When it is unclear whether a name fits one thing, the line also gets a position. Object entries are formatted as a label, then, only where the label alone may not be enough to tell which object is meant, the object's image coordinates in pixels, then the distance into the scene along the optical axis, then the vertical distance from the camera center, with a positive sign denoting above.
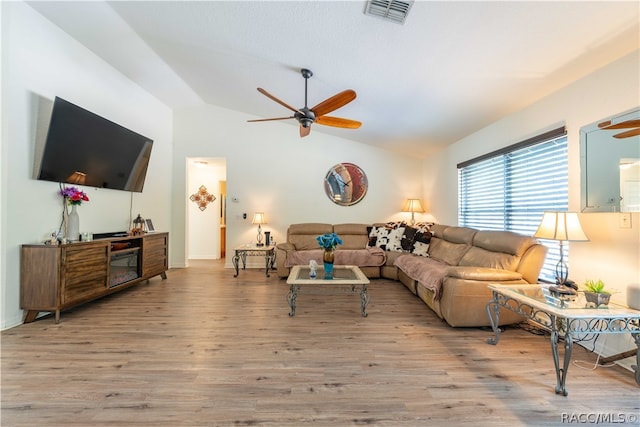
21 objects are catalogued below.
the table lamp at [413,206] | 5.39 +0.24
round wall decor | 5.52 +0.72
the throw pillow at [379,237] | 4.86 -0.38
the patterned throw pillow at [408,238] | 4.53 -0.37
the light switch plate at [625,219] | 1.92 -0.01
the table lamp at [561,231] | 1.95 -0.10
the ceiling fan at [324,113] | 2.58 +1.18
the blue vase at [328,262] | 3.12 -0.55
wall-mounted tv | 2.76 +0.84
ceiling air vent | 1.86 +1.56
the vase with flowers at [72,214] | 2.96 +0.03
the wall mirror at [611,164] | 1.87 +0.43
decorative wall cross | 6.54 +0.48
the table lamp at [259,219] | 5.14 -0.04
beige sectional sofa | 2.48 -0.56
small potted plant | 1.73 -0.52
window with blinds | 2.56 +0.38
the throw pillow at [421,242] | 4.24 -0.43
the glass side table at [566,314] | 1.58 -0.61
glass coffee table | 2.79 -0.72
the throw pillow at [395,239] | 4.69 -0.41
